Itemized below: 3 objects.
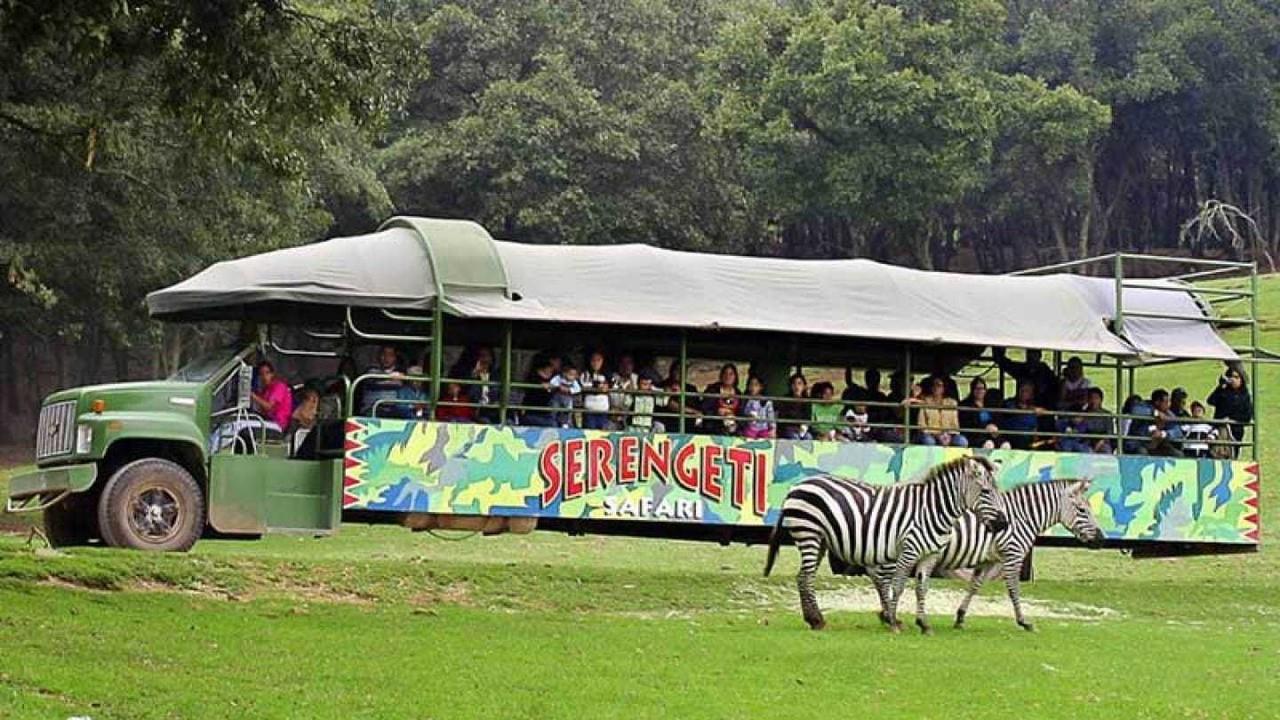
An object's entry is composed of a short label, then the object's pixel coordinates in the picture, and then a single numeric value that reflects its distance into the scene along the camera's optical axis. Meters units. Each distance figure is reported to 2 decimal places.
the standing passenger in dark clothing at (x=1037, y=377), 23.30
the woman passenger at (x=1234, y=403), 23.33
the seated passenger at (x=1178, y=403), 23.22
